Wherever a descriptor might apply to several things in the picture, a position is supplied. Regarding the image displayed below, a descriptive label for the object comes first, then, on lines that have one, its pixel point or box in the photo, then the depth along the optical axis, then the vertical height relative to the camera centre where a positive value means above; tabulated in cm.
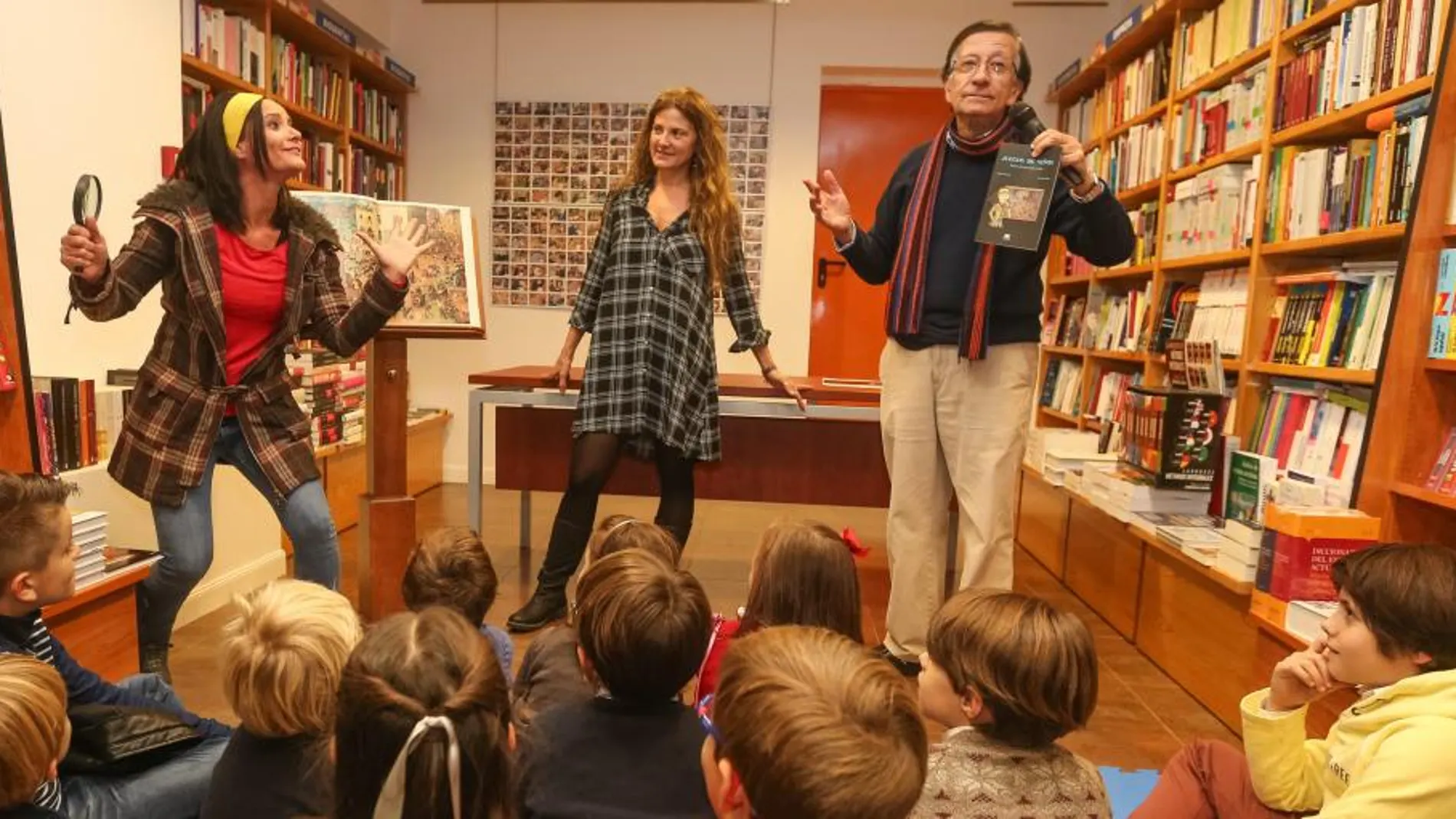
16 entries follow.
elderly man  219 -2
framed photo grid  509 +71
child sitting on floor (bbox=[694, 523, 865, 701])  160 -45
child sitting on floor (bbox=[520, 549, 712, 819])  110 -50
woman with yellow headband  193 -5
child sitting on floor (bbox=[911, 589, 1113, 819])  105 -46
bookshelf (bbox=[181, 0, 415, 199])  351 +93
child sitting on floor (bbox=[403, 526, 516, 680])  168 -49
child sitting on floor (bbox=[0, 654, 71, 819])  102 -49
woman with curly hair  263 -2
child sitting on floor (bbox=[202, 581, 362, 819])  110 -49
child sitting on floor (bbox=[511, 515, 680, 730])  140 -56
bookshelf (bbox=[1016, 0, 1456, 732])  201 +3
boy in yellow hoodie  111 -49
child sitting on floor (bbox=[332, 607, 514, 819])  86 -40
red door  529 +85
